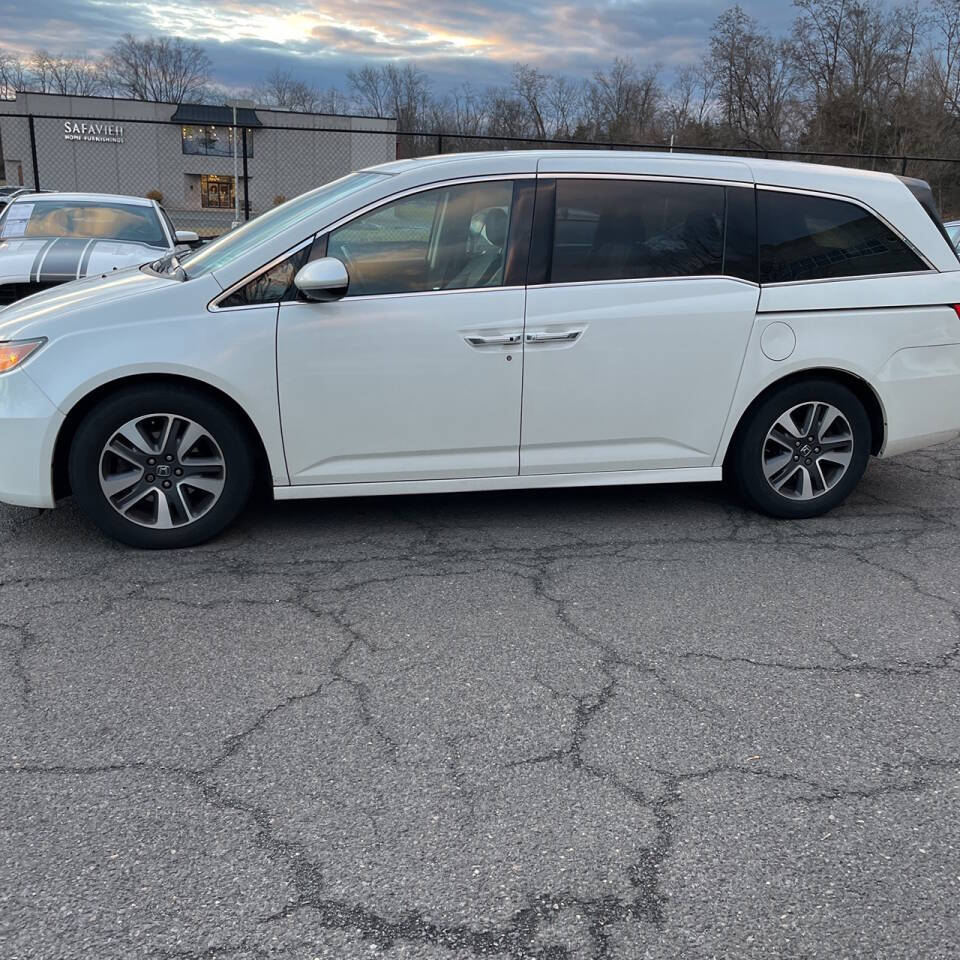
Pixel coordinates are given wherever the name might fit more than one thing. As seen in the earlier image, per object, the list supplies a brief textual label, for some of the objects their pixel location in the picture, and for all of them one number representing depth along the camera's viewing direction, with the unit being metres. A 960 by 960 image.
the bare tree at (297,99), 74.25
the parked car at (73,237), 7.77
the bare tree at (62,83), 79.06
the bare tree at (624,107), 61.75
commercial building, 54.75
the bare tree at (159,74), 85.31
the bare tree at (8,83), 72.61
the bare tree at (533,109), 65.12
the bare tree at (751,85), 58.78
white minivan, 4.34
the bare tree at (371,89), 77.53
